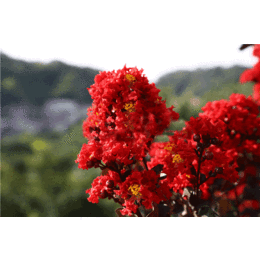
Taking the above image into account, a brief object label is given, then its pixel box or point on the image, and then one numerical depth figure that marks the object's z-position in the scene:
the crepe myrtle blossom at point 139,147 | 0.50
